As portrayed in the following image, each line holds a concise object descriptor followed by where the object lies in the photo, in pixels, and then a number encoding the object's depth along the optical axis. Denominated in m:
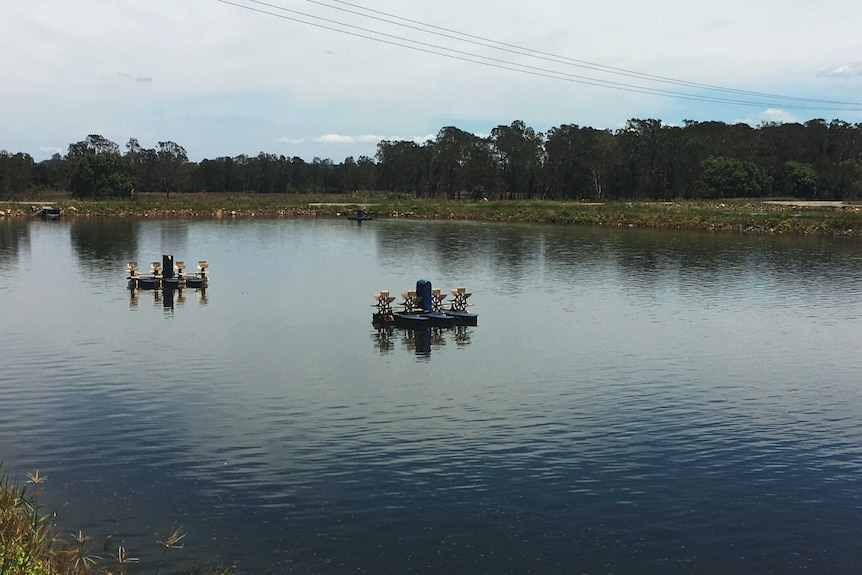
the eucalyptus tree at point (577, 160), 177.38
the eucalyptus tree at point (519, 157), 185.12
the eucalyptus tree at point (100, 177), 163.38
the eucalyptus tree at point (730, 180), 160.99
